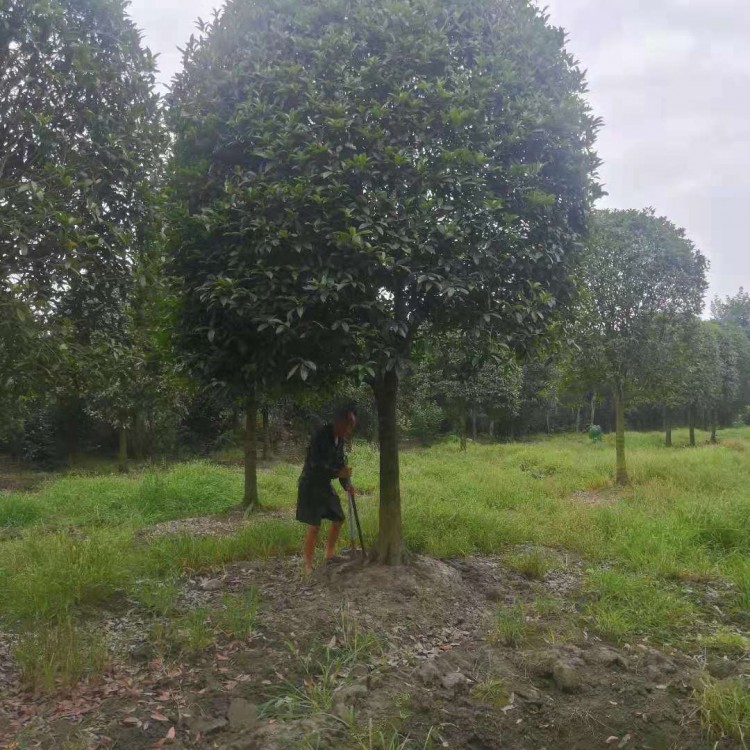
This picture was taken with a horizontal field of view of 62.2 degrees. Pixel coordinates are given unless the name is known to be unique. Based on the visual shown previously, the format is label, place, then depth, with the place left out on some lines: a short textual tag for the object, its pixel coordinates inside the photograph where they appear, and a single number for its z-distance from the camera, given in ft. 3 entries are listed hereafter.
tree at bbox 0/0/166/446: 14.78
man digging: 20.71
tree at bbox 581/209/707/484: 42.63
